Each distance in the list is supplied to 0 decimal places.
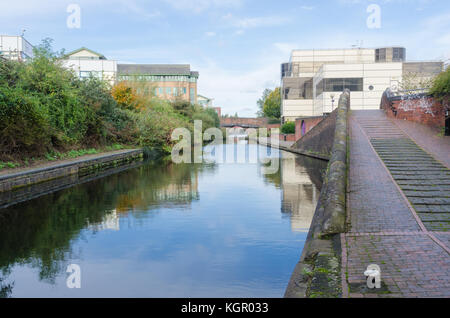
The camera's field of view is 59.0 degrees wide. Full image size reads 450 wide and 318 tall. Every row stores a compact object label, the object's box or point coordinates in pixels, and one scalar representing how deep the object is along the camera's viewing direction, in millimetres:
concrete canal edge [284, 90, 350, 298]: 4121
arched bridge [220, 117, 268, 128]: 88688
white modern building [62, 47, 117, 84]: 56256
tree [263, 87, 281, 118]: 86381
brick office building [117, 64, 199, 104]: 77625
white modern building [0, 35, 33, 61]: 39562
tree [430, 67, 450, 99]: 15641
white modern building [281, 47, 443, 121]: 46969
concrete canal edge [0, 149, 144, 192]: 12094
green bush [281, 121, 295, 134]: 46531
